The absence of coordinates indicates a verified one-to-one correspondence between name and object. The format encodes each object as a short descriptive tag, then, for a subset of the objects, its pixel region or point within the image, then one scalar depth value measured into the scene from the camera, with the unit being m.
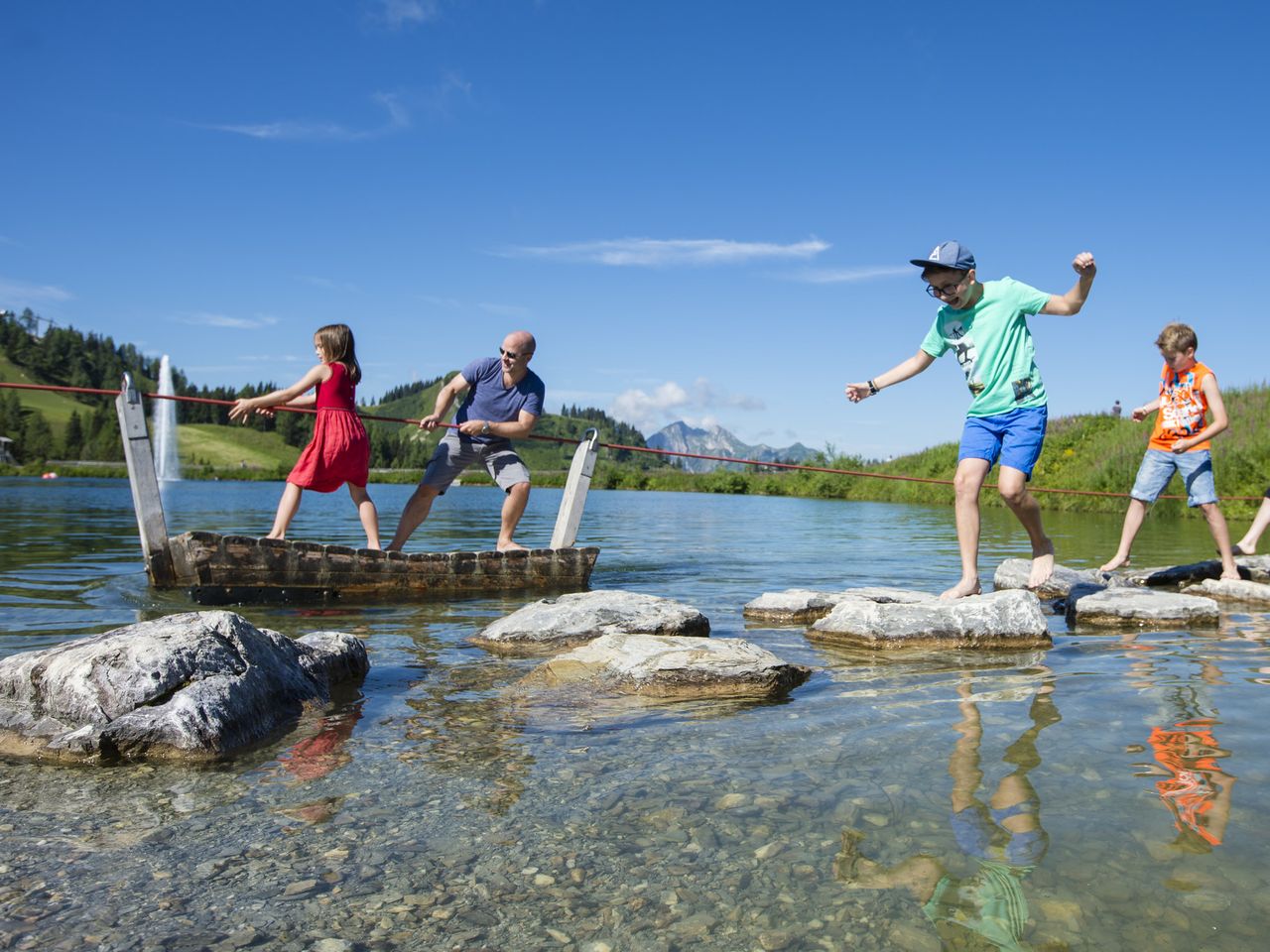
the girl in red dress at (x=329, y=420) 7.95
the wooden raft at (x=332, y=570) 7.79
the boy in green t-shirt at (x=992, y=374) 6.66
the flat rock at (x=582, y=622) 6.36
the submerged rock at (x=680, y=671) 4.96
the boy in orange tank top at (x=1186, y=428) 8.83
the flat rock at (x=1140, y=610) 7.42
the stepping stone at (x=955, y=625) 6.44
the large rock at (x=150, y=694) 3.72
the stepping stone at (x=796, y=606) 7.82
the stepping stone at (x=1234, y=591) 8.87
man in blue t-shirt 9.30
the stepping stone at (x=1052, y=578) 9.22
